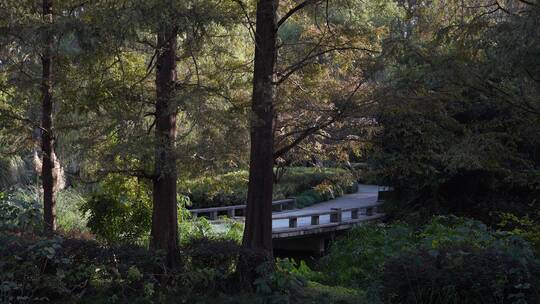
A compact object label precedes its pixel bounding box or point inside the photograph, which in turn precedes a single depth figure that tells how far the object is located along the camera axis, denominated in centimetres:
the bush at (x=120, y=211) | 1207
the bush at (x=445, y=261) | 679
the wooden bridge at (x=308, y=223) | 1823
